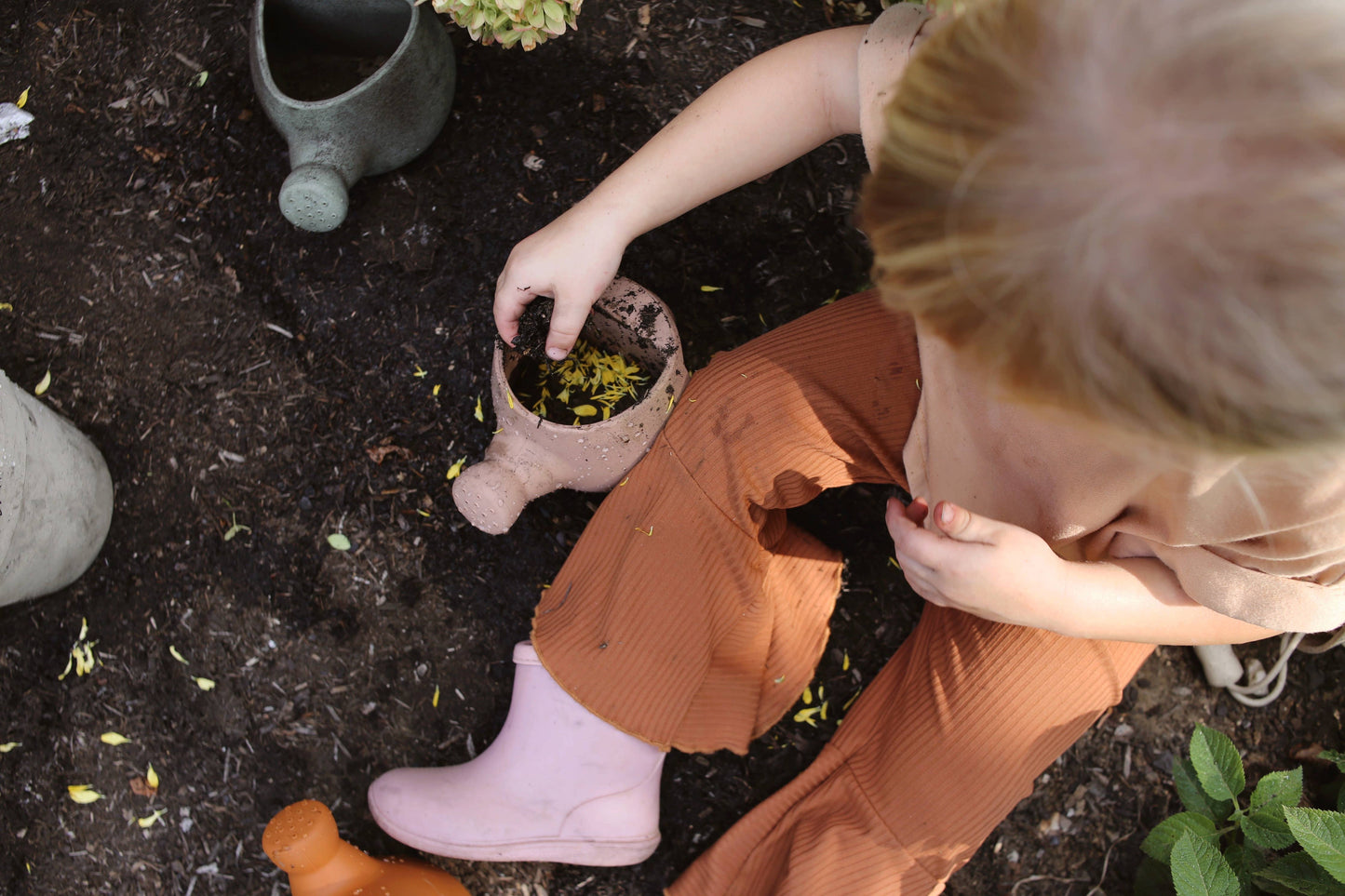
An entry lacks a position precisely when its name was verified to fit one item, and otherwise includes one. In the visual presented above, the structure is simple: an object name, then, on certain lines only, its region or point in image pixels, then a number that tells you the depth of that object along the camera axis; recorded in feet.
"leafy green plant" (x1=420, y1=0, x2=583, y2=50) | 4.15
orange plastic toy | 4.23
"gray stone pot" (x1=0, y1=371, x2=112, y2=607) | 4.29
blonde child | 2.09
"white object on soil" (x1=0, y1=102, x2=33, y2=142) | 5.49
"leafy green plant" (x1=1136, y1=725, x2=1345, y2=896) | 4.06
